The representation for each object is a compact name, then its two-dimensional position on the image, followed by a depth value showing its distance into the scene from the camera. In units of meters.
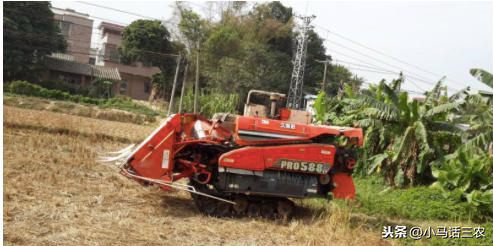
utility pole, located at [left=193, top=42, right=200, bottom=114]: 25.29
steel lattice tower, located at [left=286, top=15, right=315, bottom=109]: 30.26
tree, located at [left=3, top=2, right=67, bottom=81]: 34.38
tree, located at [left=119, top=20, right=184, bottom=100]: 40.59
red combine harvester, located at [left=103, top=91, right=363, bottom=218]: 7.76
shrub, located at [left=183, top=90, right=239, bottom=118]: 27.07
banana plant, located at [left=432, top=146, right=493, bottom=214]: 10.00
